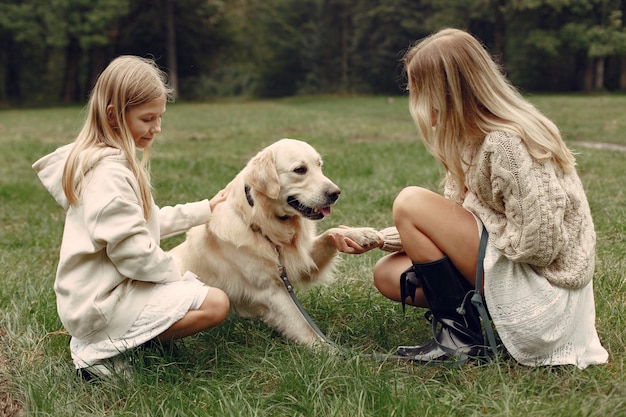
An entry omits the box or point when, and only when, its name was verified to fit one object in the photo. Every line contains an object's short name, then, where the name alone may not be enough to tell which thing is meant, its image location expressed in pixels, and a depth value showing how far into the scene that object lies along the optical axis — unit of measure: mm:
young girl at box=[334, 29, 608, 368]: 2424
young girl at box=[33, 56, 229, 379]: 2510
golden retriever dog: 3160
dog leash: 2977
